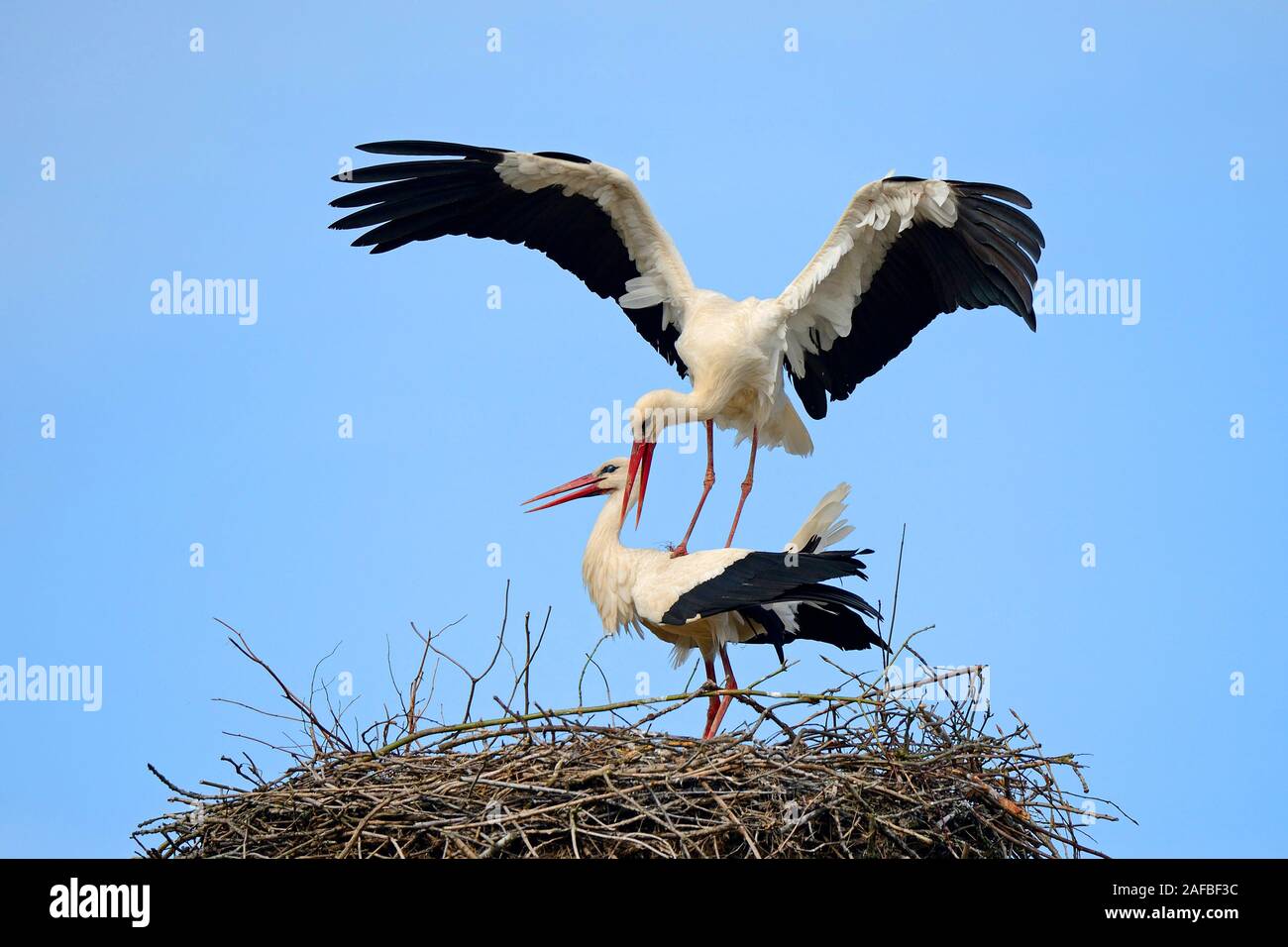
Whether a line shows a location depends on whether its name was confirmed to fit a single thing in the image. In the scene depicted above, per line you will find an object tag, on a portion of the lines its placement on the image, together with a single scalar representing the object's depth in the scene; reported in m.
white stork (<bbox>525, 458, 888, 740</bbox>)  9.73
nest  7.89
